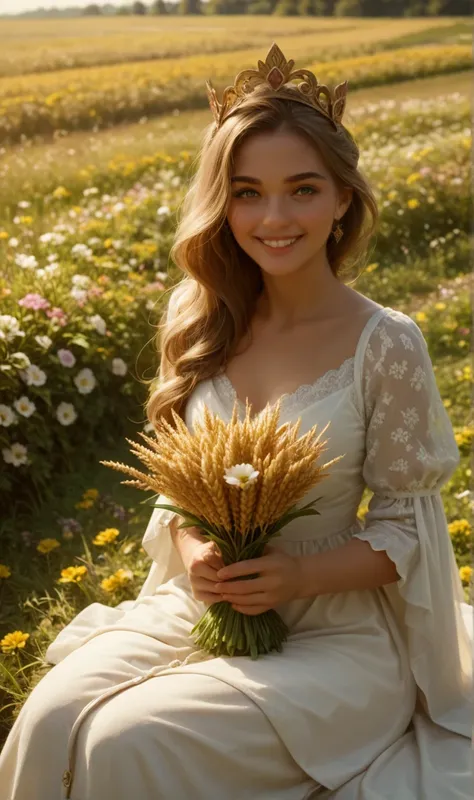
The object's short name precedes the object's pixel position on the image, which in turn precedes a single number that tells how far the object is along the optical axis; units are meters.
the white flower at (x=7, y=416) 3.97
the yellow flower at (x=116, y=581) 3.48
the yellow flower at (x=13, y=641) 3.20
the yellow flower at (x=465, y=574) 3.48
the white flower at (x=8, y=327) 4.03
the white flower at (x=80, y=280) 4.67
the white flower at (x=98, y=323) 4.58
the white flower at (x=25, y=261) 4.54
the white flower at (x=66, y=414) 4.33
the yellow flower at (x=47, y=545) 3.83
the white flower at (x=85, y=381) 4.41
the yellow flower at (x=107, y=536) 3.76
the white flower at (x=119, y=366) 4.66
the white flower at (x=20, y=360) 3.99
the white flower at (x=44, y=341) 4.16
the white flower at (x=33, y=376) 4.11
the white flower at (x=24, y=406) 4.04
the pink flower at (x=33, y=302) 4.30
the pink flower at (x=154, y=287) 5.22
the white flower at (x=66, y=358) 4.32
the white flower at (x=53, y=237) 5.30
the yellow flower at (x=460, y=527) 3.77
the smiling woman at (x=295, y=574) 2.13
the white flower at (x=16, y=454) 4.04
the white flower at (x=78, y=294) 4.54
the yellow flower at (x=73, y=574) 3.50
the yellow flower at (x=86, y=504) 4.20
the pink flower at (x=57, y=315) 4.38
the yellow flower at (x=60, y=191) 6.41
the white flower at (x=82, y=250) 5.10
